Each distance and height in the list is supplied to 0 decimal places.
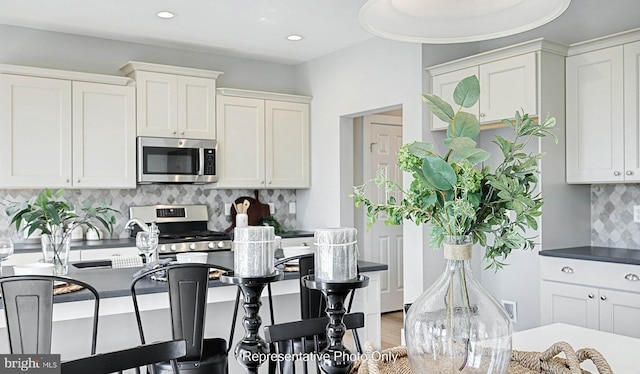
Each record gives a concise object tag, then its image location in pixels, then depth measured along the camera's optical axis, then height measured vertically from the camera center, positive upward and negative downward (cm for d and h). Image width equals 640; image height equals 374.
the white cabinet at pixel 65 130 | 429 +49
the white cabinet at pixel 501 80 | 373 +75
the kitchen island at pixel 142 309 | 227 -56
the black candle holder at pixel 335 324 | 93 -23
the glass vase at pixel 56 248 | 261 -27
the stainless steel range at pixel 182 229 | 466 -35
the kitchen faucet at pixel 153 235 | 273 -22
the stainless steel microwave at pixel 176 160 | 482 +26
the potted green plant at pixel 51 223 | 259 -15
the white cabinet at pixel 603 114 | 345 +46
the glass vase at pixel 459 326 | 97 -24
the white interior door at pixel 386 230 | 568 -42
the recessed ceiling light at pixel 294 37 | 489 +133
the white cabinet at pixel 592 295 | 322 -65
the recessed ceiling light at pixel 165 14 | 423 +133
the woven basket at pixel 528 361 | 107 -37
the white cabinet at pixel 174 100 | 481 +79
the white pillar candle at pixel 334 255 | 94 -11
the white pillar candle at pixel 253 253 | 104 -12
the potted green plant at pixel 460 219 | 97 -6
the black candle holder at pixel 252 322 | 101 -25
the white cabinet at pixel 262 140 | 527 +48
